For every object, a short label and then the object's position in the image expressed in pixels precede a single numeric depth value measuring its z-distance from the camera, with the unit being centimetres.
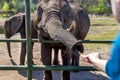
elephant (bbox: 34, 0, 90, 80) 274
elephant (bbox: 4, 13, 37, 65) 643
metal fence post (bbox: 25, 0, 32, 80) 292
